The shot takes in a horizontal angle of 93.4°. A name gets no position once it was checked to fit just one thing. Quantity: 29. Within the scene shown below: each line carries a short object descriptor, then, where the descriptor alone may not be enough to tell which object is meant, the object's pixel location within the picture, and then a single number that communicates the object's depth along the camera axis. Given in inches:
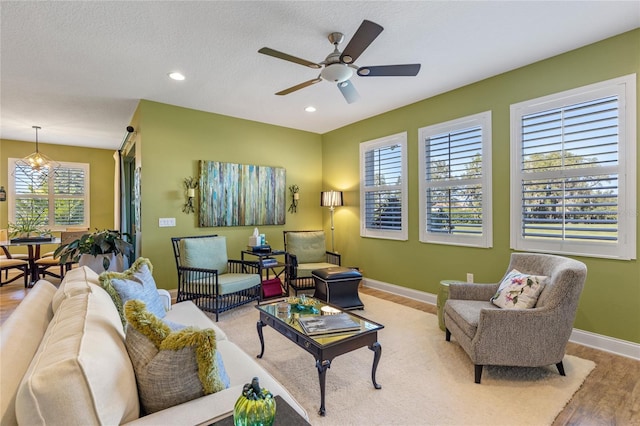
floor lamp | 208.8
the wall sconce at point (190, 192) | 178.5
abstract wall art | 185.9
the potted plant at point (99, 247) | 136.9
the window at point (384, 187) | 181.0
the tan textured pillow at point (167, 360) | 42.9
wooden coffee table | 75.5
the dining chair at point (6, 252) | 210.7
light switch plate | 171.6
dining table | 197.5
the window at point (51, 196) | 253.1
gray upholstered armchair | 86.9
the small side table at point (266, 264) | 163.4
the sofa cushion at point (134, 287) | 68.6
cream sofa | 31.1
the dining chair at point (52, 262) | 205.6
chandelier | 252.4
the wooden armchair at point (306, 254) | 180.9
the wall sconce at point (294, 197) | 222.8
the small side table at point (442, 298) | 126.3
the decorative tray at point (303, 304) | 99.7
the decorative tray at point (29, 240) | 199.2
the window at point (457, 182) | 143.5
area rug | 75.3
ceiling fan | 89.6
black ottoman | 149.9
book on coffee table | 82.6
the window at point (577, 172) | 106.1
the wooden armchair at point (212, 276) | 140.3
